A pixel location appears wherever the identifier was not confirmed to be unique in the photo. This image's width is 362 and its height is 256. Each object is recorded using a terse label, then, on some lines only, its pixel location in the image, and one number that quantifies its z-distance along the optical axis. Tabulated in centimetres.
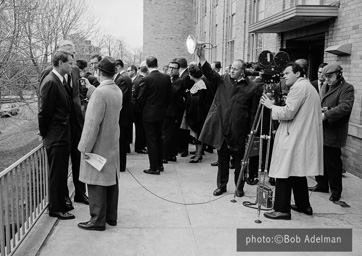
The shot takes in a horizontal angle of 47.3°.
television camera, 552
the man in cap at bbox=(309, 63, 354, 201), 632
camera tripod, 574
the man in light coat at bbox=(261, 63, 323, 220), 509
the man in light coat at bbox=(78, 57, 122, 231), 468
